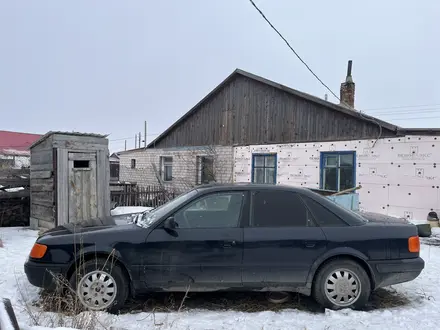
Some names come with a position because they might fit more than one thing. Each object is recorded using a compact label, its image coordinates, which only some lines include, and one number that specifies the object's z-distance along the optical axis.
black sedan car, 3.60
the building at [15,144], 31.45
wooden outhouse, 7.38
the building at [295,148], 9.69
